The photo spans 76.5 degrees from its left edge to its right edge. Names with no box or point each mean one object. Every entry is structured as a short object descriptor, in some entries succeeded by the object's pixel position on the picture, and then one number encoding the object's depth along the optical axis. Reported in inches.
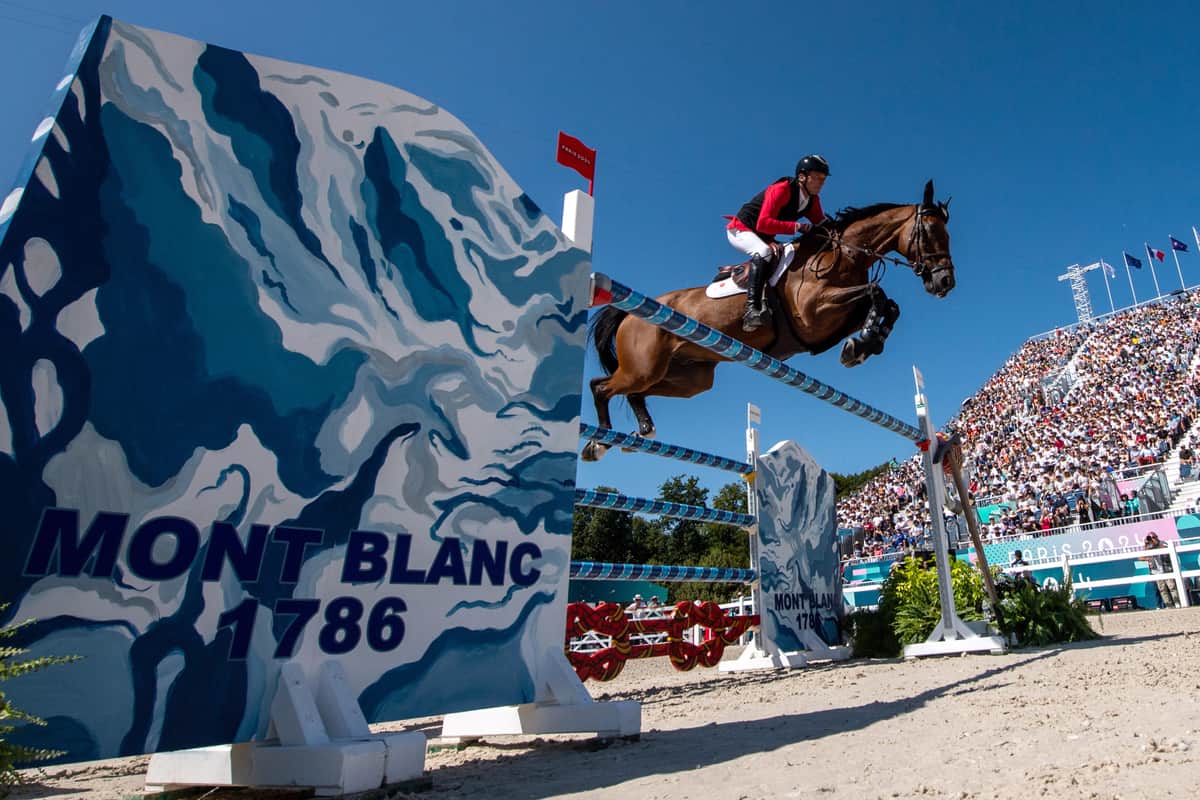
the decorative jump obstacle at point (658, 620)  168.4
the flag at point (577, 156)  119.3
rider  158.1
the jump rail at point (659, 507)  159.3
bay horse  151.2
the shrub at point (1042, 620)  220.1
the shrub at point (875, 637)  235.3
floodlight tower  1638.8
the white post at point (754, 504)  219.8
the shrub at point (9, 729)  49.7
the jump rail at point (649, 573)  168.4
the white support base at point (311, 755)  69.1
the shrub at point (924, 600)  228.4
